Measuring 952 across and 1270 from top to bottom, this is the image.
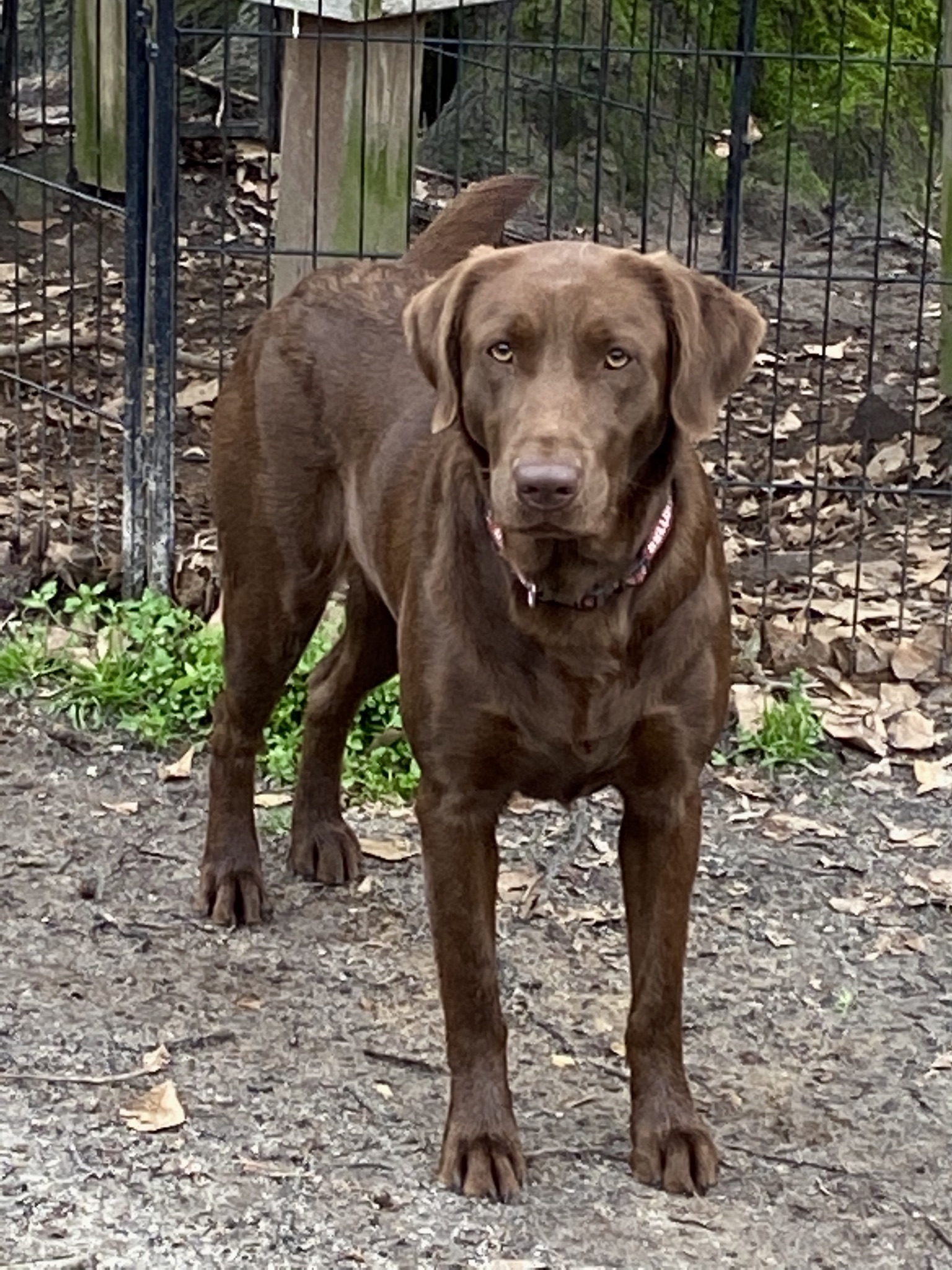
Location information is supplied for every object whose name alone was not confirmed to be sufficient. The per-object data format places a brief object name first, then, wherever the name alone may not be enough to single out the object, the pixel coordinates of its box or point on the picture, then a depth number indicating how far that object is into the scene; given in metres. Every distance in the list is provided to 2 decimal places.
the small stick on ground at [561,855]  4.90
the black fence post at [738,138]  6.56
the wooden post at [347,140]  6.06
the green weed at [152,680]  5.61
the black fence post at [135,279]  6.00
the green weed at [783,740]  5.62
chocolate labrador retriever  3.39
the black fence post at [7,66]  8.20
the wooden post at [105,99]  8.56
